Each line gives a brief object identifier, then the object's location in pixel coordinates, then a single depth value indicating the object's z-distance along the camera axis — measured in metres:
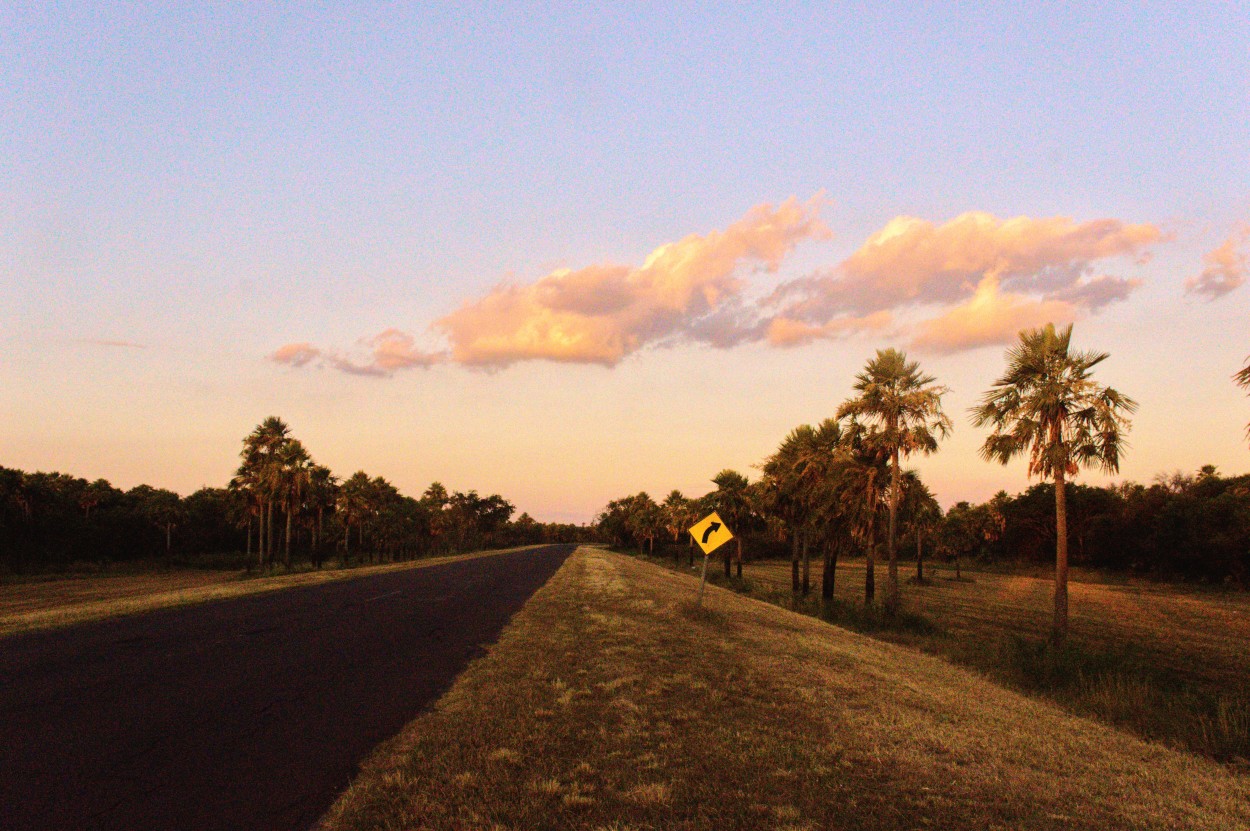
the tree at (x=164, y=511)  76.94
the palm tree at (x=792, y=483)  35.31
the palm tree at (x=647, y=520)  104.62
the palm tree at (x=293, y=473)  51.41
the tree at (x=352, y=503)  70.50
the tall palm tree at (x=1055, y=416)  20.08
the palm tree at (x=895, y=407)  26.78
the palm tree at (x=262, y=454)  52.56
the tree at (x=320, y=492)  55.37
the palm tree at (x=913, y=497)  28.09
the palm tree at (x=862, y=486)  28.28
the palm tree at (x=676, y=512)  77.48
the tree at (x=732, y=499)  49.06
